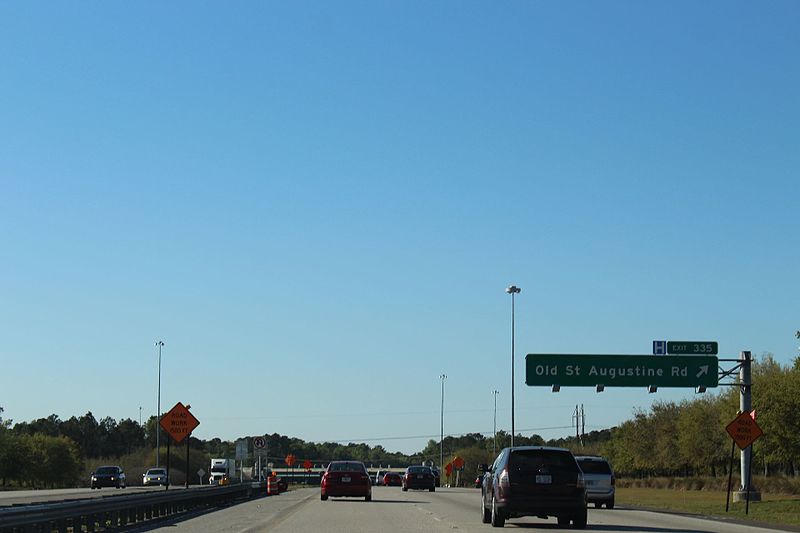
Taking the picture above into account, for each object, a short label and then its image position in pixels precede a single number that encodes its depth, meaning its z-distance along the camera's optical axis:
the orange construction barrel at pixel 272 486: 57.53
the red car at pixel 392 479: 88.06
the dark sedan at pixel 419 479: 67.12
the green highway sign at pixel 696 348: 52.47
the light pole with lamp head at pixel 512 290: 76.75
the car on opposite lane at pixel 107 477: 71.81
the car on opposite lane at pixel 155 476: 78.12
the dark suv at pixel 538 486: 25.80
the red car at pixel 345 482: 43.06
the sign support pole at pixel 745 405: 44.72
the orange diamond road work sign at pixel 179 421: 39.19
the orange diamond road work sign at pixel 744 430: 36.88
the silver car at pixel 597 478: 39.47
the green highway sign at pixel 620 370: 53.72
